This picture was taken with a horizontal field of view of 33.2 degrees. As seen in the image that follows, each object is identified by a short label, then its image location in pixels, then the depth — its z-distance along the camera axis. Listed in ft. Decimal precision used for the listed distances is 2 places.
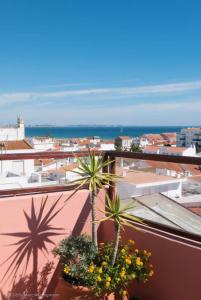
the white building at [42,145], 132.65
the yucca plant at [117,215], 8.22
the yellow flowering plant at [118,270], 7.97
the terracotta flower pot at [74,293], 8.18
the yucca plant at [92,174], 8.57
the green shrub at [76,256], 8.26
